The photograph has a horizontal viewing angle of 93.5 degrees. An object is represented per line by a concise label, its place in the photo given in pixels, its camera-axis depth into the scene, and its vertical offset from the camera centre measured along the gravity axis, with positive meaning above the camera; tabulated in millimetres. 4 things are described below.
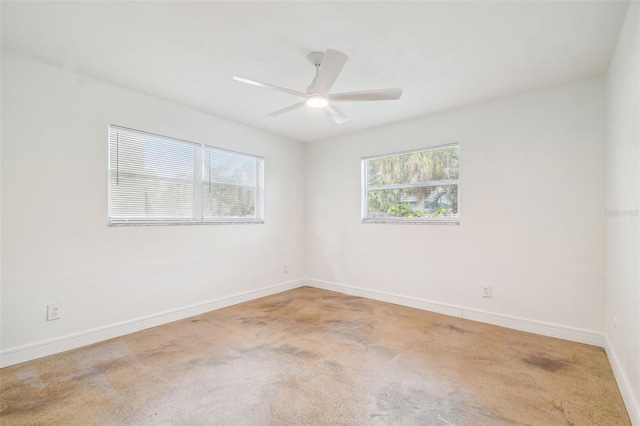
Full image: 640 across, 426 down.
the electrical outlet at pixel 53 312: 2502 -824
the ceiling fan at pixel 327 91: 2018 +956
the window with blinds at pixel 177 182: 2988 +363
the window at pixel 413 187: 3611 +341
